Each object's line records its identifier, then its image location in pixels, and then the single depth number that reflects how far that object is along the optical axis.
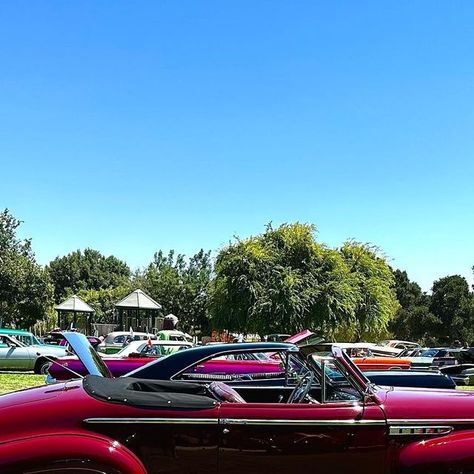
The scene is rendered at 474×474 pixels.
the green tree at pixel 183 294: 58.31
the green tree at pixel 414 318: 52.28
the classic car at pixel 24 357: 18.97
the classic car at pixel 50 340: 30.06
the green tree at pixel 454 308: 51.41
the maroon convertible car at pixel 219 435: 3.13
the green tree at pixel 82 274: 77.94
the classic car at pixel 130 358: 10.34
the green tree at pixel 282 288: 32.59
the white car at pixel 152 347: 14.05
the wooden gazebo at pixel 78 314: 34.69
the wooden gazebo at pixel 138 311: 31.39
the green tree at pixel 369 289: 35.06
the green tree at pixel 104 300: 61.97
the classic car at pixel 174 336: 22.85
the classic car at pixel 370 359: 16.19
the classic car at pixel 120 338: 25.09
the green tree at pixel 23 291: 41.81
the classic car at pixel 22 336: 20.15
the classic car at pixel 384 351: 21.00
